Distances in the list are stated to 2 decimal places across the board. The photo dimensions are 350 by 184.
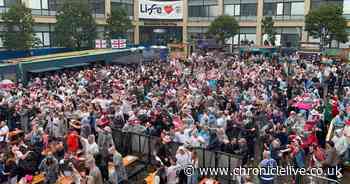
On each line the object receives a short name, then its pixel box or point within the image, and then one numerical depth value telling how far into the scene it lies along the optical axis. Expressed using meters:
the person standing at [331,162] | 9.84
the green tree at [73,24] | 41.69
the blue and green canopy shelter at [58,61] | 24.22
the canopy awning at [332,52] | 38.71
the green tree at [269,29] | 50.03
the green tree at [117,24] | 47.88
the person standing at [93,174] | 8.90
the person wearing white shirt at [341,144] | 10.86
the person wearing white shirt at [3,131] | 11.96
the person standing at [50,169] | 10.04
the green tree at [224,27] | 51.09
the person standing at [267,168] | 9.38
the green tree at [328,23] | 43.13
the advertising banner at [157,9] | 56.84
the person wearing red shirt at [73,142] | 11.41
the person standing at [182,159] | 9.97
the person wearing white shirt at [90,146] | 10.76
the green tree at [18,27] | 37.06
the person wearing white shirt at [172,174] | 9.62
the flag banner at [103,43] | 39.12
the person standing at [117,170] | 10.09
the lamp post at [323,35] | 43.50
